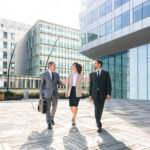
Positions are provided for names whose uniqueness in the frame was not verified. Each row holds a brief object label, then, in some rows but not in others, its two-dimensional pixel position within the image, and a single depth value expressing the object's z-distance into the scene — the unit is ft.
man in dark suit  17.83
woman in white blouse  20.59
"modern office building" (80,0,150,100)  73.36
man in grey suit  19.40
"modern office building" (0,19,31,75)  198.90
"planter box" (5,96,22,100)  78.57
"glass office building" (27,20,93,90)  192.65
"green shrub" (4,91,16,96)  79.92
